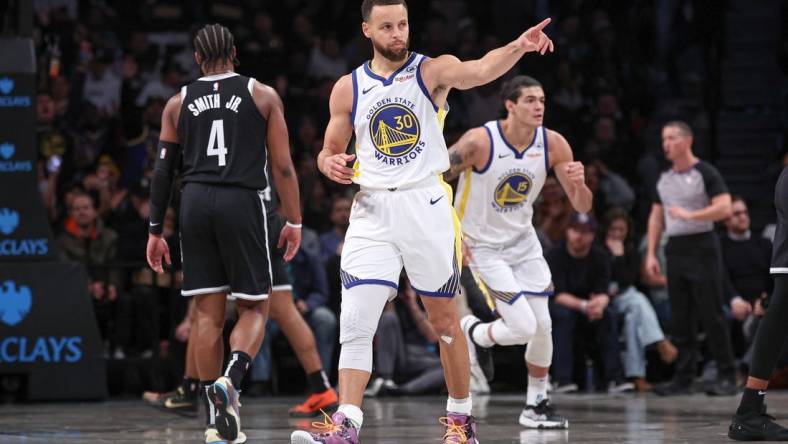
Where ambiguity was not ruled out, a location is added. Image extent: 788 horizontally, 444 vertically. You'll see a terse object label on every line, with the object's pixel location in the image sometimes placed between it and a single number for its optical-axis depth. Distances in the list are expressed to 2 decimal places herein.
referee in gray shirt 19.53
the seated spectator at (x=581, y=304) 20.37
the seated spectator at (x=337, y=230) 20.94
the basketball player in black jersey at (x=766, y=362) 12.34
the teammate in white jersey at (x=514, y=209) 14.65
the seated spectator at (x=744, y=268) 21.39
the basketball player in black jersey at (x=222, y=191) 12.29
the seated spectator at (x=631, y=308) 20.75
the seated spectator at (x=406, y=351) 19.83
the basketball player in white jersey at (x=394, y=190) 10.97
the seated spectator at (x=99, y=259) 19.55
